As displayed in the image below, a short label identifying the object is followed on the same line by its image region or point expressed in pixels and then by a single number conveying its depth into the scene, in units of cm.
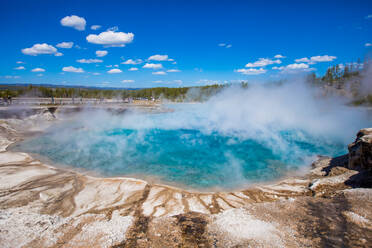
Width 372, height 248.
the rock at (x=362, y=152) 470
